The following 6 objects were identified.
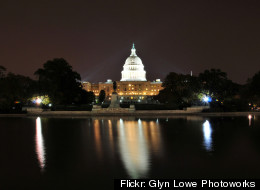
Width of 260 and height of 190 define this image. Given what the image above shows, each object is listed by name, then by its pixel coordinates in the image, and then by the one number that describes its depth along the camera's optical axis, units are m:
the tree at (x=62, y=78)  58.12
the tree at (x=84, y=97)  68.66
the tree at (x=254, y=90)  57.03
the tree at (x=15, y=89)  45.78
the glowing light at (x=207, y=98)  52.33
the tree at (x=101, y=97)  112.81
